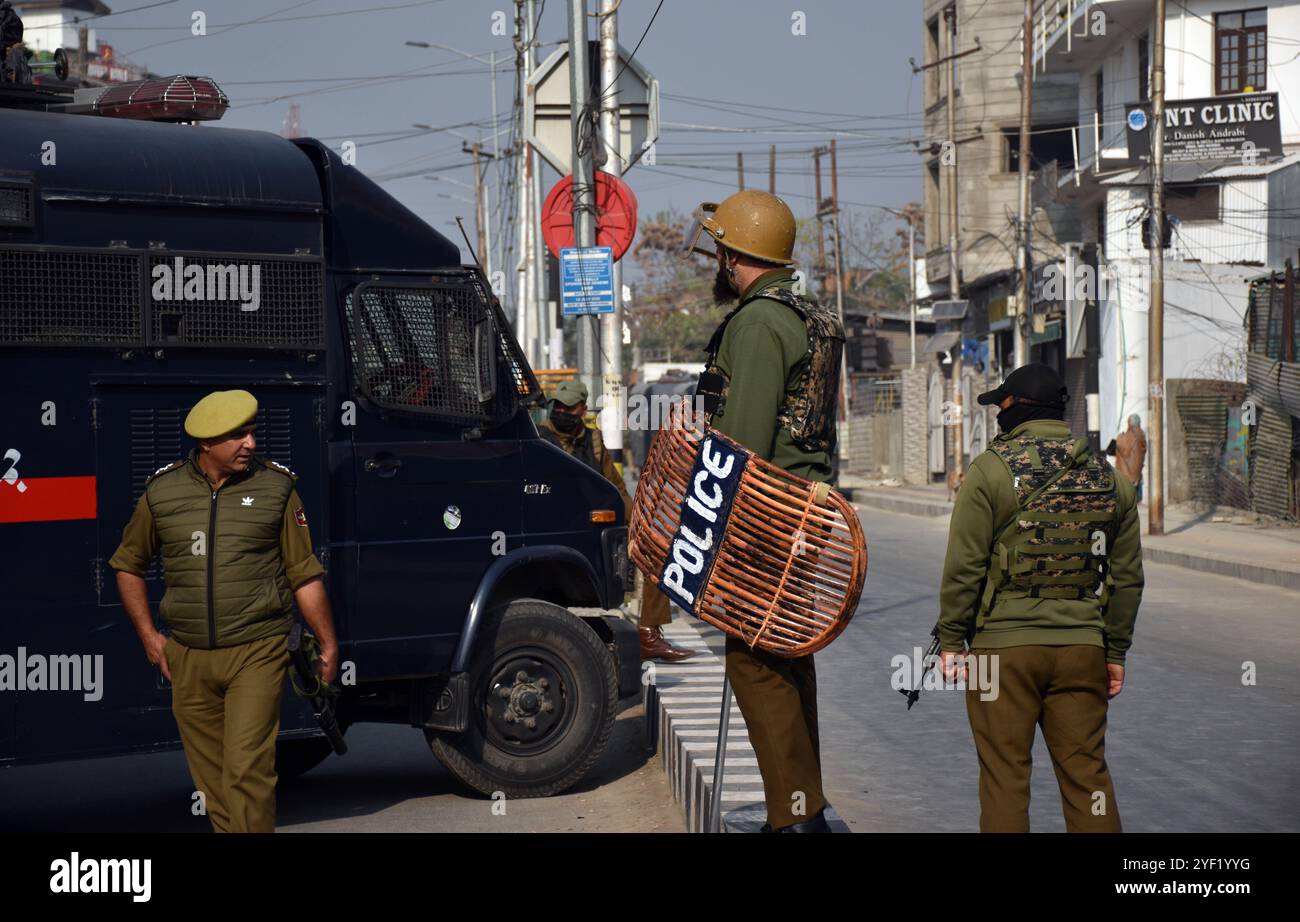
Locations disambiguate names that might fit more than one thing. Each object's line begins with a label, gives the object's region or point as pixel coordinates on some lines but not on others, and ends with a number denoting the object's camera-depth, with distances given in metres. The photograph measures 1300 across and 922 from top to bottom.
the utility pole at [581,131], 14.09
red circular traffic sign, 14.24
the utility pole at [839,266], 50.95
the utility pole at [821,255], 73.31
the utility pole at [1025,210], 35.31
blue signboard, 13.66
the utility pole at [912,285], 55.72
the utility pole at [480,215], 52.62
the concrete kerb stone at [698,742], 6.80
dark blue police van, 6.96
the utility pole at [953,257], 37.91
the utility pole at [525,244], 36.00
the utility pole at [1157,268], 24.88
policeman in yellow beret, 5.73
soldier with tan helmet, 5.05
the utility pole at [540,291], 34.22
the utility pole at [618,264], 14.70
